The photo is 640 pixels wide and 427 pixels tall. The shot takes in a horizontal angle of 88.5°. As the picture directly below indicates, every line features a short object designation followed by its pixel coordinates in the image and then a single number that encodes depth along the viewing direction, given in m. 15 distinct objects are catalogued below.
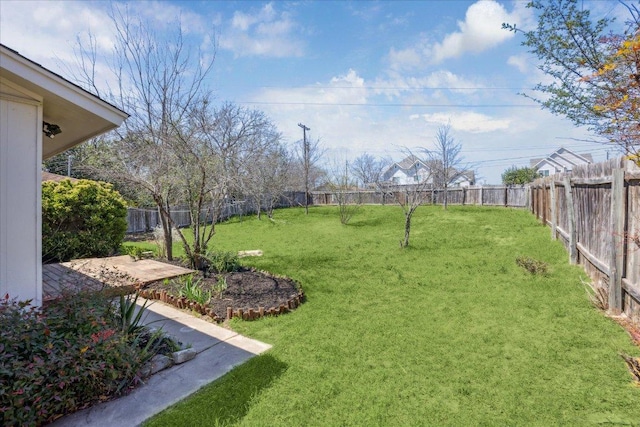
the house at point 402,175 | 20.49
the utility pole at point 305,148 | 23.38
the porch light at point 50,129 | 3.72
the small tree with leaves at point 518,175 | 27.65
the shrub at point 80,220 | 8.06
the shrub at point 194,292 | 4.99
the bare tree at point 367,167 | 18.00
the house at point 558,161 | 32.88
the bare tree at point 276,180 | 17.98
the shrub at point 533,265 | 5.96
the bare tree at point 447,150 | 19.95
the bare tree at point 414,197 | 9.25
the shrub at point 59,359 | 2.26
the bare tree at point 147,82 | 6.94
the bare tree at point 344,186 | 15.66
